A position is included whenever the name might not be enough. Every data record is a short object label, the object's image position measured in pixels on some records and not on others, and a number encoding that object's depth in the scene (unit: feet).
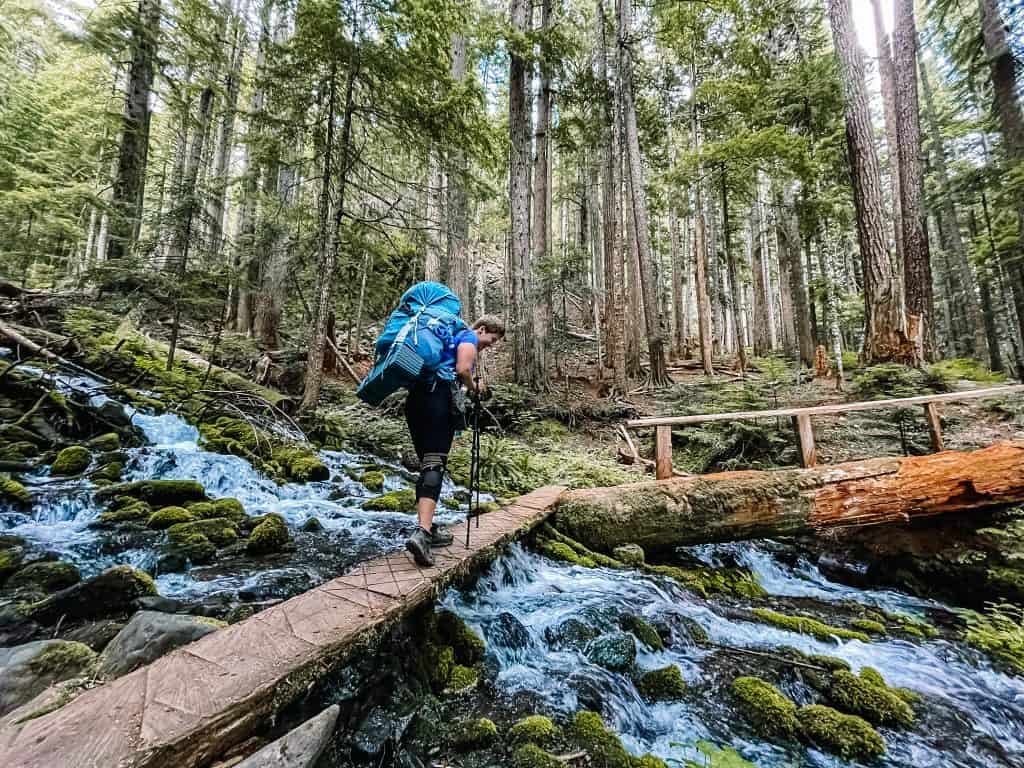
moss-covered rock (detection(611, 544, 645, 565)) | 17.31
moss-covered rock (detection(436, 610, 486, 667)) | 11.06
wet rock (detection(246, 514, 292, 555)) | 14.67
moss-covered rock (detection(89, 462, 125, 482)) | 18.10
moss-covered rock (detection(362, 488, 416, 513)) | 20.33
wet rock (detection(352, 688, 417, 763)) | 7.66
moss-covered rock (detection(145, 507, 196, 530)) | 15.49
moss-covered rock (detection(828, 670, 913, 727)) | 9.79
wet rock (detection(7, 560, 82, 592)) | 11.54
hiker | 12.55
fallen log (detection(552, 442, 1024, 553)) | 16.02
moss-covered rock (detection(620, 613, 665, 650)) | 12.16
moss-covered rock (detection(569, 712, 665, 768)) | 8.11
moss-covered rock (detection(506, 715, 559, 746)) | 8.54
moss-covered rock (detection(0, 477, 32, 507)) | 15.56
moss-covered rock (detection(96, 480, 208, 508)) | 16.94
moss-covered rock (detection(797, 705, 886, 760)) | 8.82
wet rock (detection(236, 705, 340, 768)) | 5.92
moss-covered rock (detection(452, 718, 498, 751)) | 8.29
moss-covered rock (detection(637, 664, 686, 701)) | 10.43
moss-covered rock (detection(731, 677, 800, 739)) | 9.39
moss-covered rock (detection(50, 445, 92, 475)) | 18.15
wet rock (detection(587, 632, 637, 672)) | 11.28
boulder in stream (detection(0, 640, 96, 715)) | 6.98
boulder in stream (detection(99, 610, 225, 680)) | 7.79
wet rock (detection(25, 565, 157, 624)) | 10.12
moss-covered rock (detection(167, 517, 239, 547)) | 14.71
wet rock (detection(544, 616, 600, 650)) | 12.01
